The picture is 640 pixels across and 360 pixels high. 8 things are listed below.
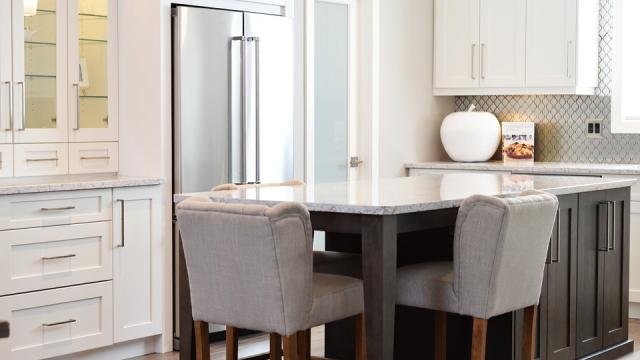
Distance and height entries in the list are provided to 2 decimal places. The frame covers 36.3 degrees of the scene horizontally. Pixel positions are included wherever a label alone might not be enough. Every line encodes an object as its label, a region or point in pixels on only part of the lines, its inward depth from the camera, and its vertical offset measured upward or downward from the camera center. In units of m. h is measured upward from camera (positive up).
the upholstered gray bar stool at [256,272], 3.03 -0.41
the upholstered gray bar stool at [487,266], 3.29 -0.42
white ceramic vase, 6.63 +0.06
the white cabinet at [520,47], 6.16 +0.64
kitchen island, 3.14 -0.44
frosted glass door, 6.09 +0.33
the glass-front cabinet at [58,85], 4.60 +0.29
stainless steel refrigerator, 4.98 +0.24
